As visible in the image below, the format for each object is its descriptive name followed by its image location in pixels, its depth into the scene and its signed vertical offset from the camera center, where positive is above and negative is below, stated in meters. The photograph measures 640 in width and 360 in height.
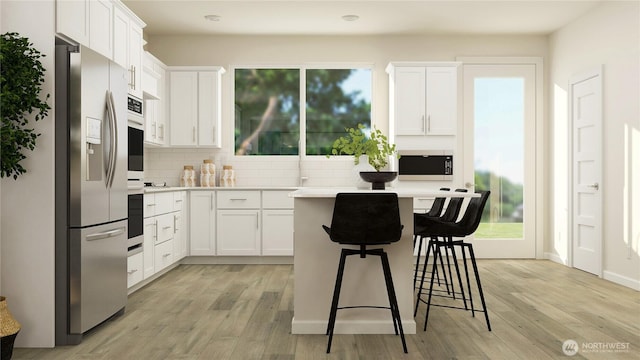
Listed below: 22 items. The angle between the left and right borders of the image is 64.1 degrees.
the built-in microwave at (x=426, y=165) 6.42 +0.16
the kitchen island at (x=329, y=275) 3.44 -0.66
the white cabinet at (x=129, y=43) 4.42 +1.23
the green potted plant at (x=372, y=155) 3.67 +0.16
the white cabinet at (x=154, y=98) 5.73 +0.92
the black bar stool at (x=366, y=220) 3.06 -0.26
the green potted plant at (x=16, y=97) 2.82 +0.44
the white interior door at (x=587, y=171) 5.51 +0.07
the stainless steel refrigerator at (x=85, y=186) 3.13 -0.06
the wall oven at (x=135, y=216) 4.22 -0.33
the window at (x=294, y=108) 6.90 +0.94
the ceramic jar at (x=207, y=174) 6.64 +0.04
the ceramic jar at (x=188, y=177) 6.60 +0.00
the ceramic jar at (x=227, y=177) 6.65 +0.00
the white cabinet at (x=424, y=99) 6.43 +0.99
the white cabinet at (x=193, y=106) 6.55 +0.91
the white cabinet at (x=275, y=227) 6.21 -0.60
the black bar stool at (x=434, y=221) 3.56 -0.33
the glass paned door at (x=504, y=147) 6.79 +0.41
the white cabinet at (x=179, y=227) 5.72 -0.57
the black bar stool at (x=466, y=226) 3.48 -0.33
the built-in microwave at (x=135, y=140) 4.27 +0.33
